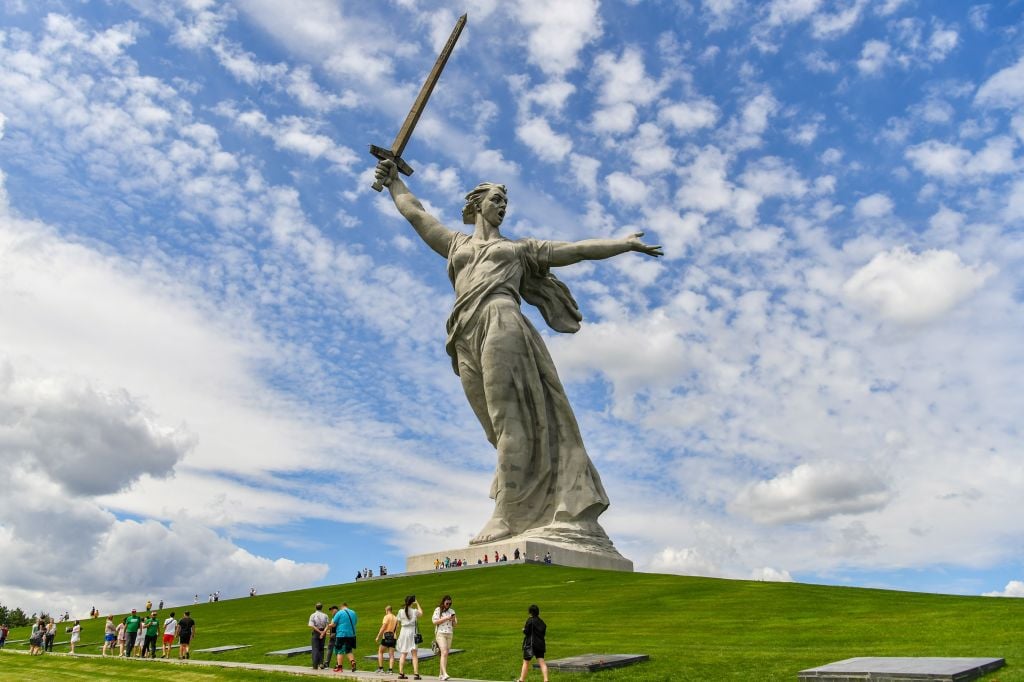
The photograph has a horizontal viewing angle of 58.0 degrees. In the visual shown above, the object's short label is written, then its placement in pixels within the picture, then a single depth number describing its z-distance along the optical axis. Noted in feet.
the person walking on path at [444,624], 42.39
